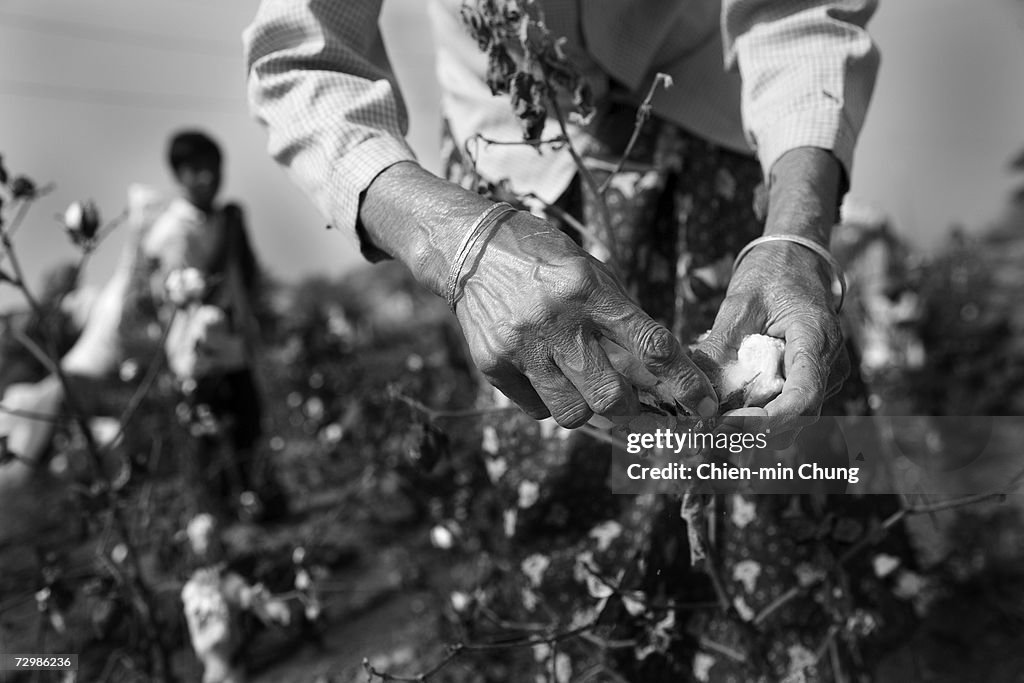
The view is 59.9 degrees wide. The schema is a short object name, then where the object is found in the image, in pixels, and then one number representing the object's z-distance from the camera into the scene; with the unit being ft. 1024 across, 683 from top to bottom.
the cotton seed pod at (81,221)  5.59
